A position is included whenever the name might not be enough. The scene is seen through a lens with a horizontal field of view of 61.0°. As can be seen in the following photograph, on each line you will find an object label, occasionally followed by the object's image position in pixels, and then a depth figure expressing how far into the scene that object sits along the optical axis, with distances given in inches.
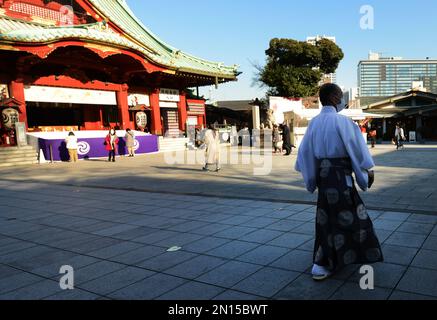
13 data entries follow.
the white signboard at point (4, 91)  694.0
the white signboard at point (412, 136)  1195.7
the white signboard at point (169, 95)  1055.2
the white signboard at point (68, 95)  750.5
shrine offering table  685.3
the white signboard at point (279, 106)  1112.8
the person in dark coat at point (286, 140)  689.0
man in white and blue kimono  129.7
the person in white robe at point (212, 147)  469.1
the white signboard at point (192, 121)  1174.5
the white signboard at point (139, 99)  974.4
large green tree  1582.2
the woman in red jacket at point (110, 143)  673.0
